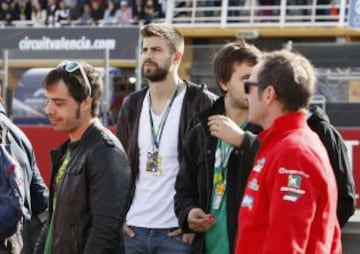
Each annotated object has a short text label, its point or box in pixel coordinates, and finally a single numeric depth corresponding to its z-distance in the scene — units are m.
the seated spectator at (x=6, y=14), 33.88
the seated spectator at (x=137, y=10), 31.89
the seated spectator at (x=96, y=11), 33.22
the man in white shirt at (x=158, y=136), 5.51
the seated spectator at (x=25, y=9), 34.19
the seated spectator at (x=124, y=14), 32.28
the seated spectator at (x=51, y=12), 33.42
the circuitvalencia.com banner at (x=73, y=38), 28.69
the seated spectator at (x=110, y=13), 32.97
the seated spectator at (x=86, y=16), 33.22
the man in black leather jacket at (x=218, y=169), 4.72
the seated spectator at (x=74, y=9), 33.56
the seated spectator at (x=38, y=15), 33.58
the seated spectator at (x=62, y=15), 33.31
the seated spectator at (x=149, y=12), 32.03
